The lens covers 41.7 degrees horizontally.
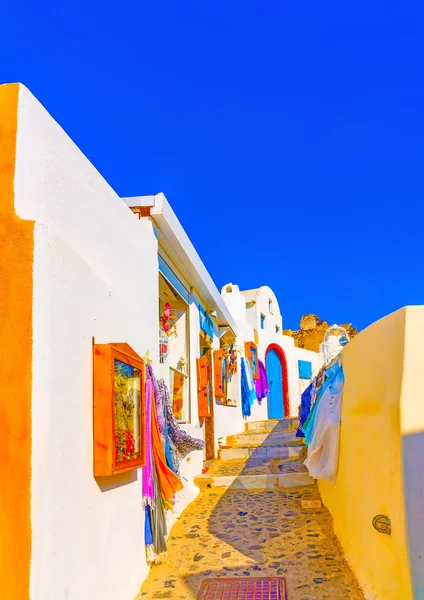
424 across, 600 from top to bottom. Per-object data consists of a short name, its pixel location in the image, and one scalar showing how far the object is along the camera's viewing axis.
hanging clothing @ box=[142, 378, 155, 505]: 4.85
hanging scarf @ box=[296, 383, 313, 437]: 8.20
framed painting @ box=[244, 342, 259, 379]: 15.70
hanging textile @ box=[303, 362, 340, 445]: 5.94
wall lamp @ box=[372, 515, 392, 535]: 3.62
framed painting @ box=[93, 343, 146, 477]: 3.63
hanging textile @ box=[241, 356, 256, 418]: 14.49
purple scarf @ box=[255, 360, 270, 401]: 16.97
